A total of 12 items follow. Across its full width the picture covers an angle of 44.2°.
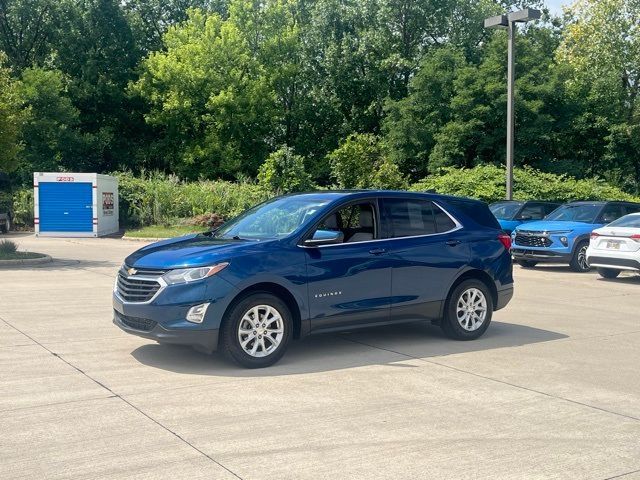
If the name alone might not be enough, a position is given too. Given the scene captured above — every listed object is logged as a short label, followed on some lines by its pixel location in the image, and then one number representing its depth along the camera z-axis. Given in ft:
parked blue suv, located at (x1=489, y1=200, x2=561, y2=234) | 73.15
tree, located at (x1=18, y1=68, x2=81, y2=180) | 132.05
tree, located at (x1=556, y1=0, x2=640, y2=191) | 146.30
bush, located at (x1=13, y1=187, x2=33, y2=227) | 113.60
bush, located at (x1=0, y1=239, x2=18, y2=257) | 64.64
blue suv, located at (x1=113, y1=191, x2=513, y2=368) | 24.98
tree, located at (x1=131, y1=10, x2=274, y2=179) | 161.68
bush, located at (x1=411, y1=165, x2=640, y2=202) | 99.76
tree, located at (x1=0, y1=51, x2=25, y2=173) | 65.16
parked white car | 52.37
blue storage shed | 103.60
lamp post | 76.79
